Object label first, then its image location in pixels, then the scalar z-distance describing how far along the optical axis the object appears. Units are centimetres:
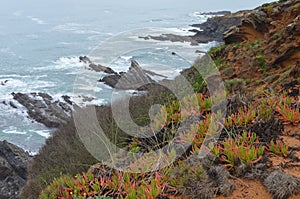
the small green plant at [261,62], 1308
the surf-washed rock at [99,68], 3256
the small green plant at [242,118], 609
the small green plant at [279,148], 501
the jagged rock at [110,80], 3226
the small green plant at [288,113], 590
